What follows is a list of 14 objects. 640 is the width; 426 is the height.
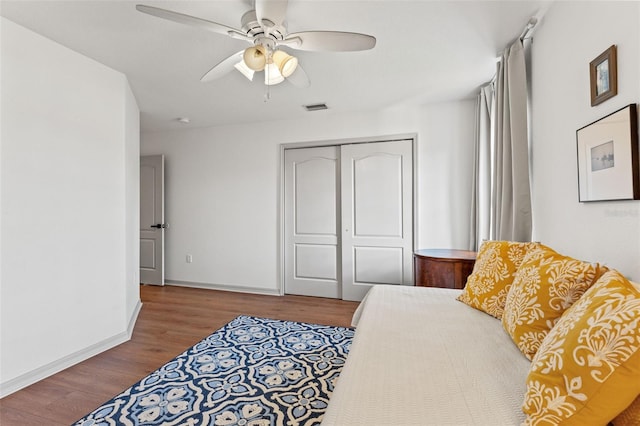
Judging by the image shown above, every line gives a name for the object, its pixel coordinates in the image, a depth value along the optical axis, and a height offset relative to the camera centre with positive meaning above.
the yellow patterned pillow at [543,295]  1.12 -0.32
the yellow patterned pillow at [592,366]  0.70 -0.38
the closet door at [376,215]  3.69 +0.01
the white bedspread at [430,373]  0.85 -0.55
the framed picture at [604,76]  1.27 +0.61
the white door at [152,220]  4.56 -0.04
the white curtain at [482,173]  2.97 +0.44
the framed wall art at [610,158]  1.17 +0.24
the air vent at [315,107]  3.59 +1.31
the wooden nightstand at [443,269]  2.63 -0.48
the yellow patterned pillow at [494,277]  1.65 -0.36
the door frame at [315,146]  3.62 +0.54
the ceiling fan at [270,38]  1.52 +1.00
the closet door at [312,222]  4.00 -0.08
